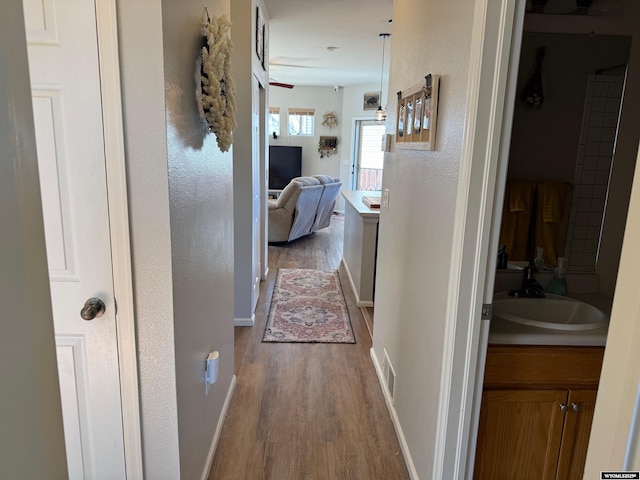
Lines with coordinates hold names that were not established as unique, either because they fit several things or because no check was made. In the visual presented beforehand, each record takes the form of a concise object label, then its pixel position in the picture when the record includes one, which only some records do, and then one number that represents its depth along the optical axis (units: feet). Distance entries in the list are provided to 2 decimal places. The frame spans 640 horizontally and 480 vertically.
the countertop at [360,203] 12.78
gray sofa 19.83
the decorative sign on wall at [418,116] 5.72
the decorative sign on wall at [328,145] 30.73
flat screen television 30.73
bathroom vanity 5.23
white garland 5.13
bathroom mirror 6.15
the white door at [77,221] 4.05
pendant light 21.47
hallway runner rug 11.27
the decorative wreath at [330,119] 30.66
